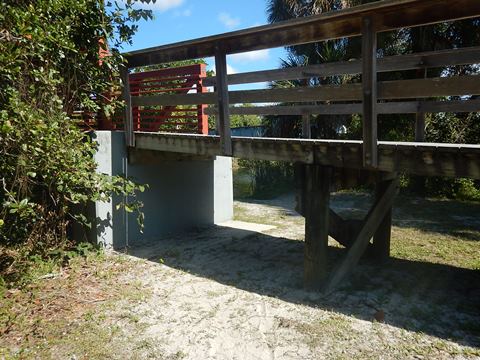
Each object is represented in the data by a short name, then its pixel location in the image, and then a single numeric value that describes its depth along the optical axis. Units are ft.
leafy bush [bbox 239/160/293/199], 46.55
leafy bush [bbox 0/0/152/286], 15.75
